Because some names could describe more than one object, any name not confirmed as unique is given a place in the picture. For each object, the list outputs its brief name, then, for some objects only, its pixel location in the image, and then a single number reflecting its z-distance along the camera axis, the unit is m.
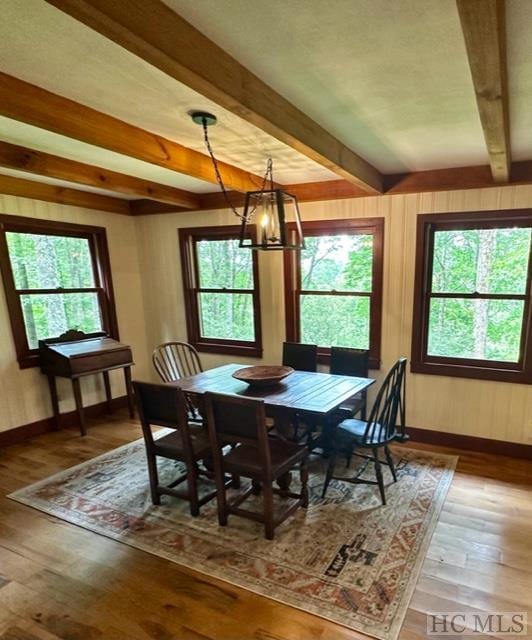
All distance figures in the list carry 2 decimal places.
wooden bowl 2.90
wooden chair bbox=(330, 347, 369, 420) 3.44
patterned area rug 1.92
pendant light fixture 2.37
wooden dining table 2.54
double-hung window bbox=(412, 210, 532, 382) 3.19
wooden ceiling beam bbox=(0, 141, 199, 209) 2.66
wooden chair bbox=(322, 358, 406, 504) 2.61
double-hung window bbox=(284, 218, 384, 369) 3.73
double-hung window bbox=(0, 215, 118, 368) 3.77
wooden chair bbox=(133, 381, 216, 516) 2.46
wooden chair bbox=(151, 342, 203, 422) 3.37
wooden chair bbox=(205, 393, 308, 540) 2.20
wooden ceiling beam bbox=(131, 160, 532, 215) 3.03
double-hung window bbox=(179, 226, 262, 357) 4.36
